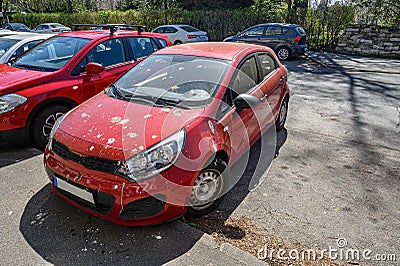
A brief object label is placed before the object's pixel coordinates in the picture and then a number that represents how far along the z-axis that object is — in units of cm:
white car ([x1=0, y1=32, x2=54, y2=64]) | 612
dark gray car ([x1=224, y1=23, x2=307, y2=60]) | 1327
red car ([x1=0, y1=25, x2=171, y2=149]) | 419
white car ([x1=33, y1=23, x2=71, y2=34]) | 2030
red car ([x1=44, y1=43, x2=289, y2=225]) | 263
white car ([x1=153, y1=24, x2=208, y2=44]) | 1577
